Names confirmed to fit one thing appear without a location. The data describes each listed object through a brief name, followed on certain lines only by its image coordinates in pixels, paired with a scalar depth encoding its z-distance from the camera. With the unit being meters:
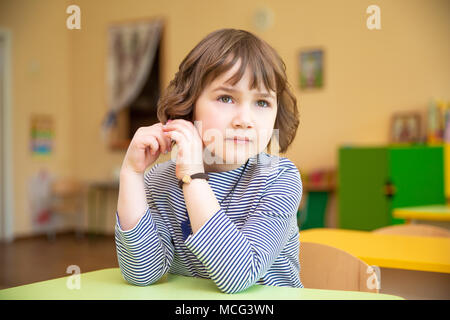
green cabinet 4.04
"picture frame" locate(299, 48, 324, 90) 5.12
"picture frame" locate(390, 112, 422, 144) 4.57
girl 0.90
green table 0.83
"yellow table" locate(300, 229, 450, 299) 1.50
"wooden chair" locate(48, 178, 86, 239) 6.45
